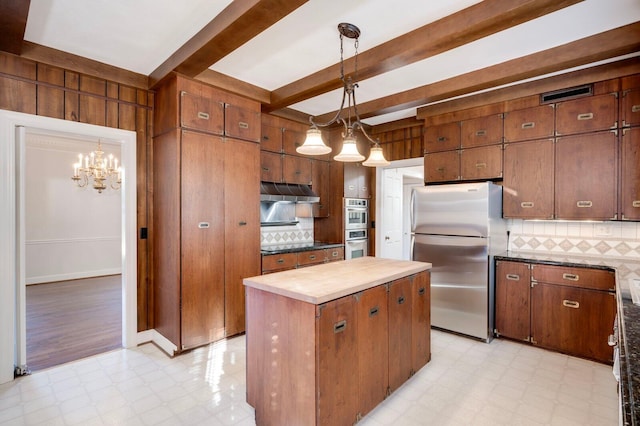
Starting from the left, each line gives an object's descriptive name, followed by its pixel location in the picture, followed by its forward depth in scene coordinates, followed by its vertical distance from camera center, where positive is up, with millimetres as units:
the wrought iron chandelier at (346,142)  2396 +524
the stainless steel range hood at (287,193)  4125 +241
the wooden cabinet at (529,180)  3471 +343
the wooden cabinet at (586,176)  3129 +347
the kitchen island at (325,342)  1810 -824
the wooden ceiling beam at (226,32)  1995 +1268
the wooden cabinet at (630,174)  3000 +349
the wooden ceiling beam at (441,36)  1992 +1249
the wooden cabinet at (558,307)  2965 -956
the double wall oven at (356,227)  4895 -257
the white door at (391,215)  5304 -74
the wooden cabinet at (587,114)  3119 +966
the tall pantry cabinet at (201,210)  3131 +3
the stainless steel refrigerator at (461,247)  3520 -416
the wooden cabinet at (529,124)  3445 +960
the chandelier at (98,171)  5906 +750
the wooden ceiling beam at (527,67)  2492 +1290
